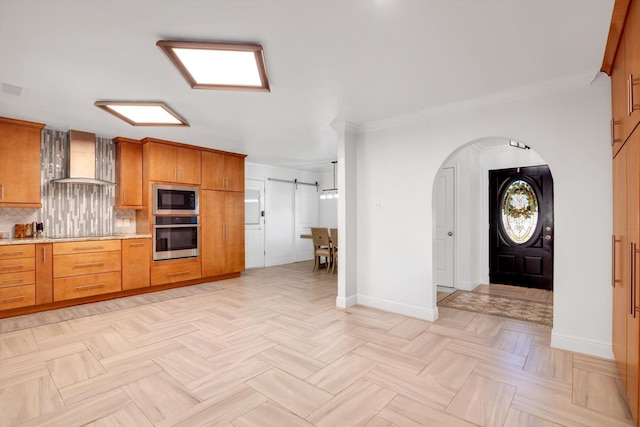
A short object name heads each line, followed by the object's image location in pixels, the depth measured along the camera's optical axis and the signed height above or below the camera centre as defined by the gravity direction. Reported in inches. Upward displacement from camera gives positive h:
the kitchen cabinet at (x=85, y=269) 154.6 -29.0
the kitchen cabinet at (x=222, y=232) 214.5 -13.6
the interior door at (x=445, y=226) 200.5 -8.9
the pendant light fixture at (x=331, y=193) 310.7 +20.9
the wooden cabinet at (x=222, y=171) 216.7 +31.0
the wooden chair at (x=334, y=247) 247.4 -28.3
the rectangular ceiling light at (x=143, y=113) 126.6 +45.7
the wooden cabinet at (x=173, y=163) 190.1 +32.9
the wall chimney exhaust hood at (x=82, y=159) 167.8 +30.6
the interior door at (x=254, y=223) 277.6 -9.1
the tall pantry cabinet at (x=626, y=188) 61.9 +5.7
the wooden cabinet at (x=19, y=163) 148.2 +25.4
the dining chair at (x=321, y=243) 250.4 -25.4
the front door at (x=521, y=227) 192.1 -9.7
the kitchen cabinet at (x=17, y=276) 140.0 -29.0
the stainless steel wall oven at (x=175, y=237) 191.6 -15.3
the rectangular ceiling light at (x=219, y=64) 83.9 +46.1
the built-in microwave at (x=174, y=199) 191.9 +9.2
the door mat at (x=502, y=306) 143.0 -48.9
